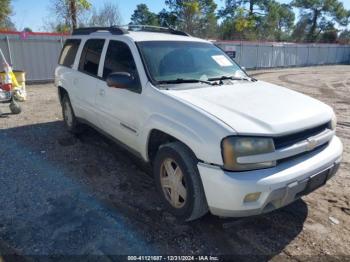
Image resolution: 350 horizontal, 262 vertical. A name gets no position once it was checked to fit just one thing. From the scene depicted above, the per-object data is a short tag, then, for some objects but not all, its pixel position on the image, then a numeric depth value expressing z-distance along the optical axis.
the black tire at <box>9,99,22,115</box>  7.64
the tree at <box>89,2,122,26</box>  30.45
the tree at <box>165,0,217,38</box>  32.04
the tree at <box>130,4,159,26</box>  51.63
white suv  2.54
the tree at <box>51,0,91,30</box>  14.88
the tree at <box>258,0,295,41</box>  46.25
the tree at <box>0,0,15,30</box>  28.17
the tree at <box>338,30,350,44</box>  56.58
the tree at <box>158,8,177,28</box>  42.72
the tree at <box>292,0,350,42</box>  53.50
